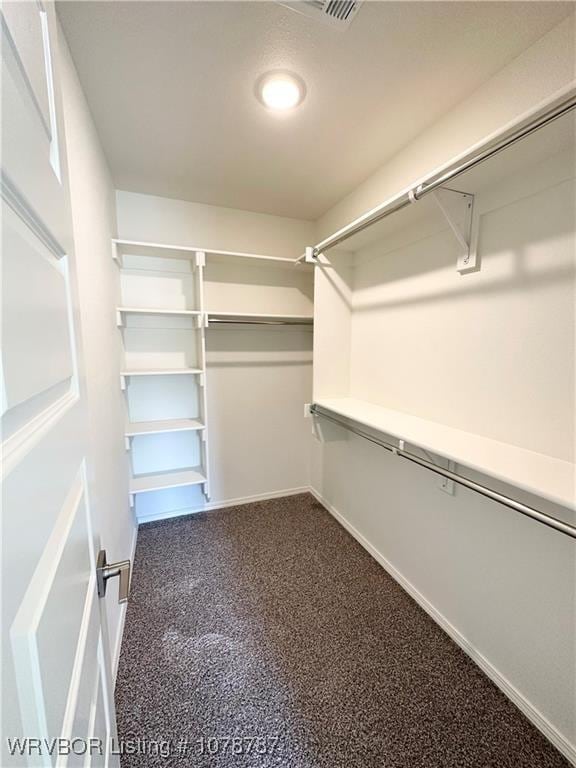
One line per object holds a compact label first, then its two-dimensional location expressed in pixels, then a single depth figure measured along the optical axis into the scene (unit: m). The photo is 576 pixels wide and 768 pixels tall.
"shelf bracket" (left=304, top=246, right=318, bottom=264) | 2.12
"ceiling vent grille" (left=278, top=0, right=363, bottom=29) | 1.00
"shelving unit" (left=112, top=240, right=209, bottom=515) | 2.30
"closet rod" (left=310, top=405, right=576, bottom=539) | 0.94
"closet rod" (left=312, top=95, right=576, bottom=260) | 0.85
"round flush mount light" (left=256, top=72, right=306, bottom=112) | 1.29
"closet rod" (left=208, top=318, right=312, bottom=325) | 2.47
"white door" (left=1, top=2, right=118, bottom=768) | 0.32
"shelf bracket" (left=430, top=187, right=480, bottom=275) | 1.36
